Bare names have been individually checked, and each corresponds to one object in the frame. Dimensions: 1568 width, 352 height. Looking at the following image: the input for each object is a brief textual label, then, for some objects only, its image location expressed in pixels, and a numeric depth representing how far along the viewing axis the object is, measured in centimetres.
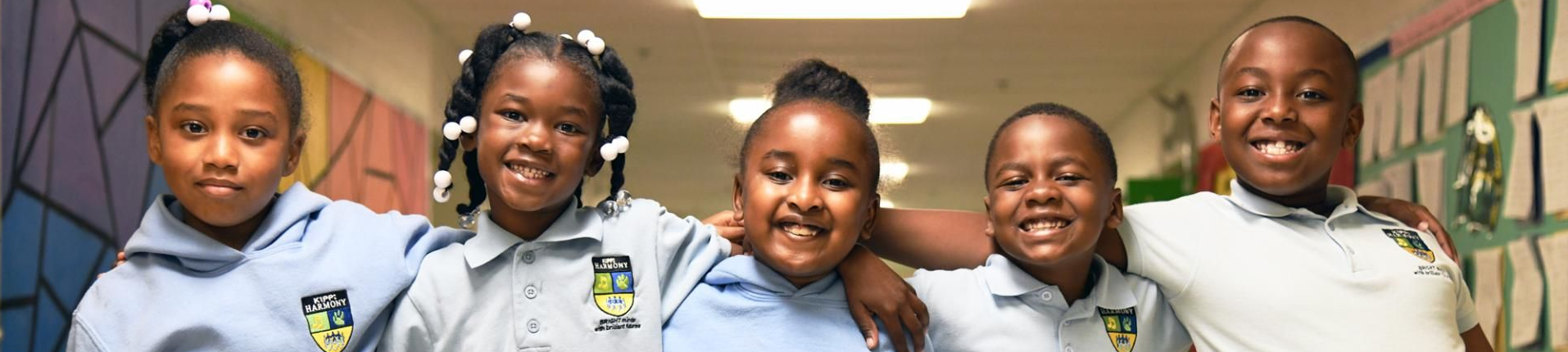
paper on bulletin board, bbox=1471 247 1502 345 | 395
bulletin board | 362
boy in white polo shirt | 176
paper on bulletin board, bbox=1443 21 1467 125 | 414
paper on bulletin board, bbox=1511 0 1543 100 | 365
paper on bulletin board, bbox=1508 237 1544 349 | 371
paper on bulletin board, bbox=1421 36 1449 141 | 436
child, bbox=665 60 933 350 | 162
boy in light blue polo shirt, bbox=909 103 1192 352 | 168
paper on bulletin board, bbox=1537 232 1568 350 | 354
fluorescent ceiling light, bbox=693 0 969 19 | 610
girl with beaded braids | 163
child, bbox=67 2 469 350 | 156
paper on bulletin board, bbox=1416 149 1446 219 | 434
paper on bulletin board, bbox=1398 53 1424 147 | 456
